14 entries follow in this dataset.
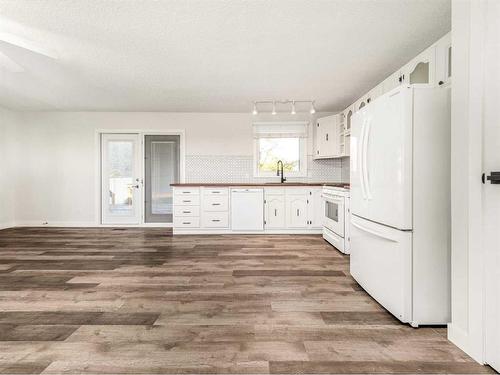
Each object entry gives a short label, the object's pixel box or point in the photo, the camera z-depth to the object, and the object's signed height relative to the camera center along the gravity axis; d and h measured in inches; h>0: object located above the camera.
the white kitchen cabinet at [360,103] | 185.6 +52.3
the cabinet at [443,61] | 109.3 +47.3
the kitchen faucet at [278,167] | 244.1 +13.7
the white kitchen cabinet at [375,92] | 165.3 +53.6
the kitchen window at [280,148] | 246.2 +30.5
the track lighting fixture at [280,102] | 209.7 +59.6
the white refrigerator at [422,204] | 77.8 -5.4
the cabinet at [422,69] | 118.7 +51.6
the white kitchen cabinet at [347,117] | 206.8 +48.2
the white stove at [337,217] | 154.3 -19.1
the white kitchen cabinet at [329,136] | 219.6 +36.6
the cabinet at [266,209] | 214.2 -18.7
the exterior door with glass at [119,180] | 248.1 +3.2
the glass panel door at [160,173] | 247.6 +9.1
